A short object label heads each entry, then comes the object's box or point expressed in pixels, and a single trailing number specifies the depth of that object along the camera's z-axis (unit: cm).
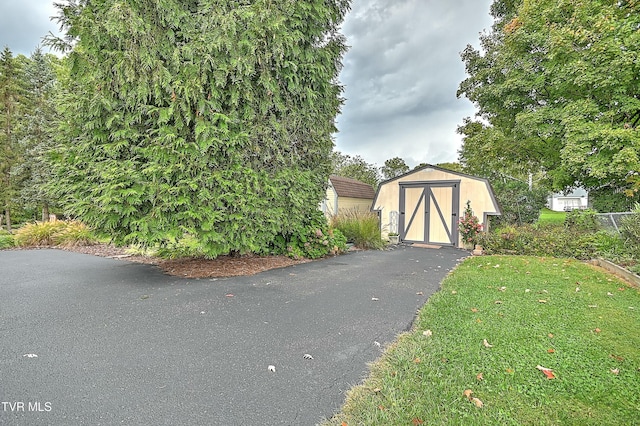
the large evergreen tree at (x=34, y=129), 1644
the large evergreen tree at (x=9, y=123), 1691
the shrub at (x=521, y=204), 1121
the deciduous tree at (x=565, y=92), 827
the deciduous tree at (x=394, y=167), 2597
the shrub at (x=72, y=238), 897
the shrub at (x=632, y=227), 555
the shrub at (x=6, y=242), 877
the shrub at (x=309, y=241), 692
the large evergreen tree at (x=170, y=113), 438
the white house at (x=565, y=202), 3015
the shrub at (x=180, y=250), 633
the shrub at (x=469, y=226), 922
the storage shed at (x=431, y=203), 959
